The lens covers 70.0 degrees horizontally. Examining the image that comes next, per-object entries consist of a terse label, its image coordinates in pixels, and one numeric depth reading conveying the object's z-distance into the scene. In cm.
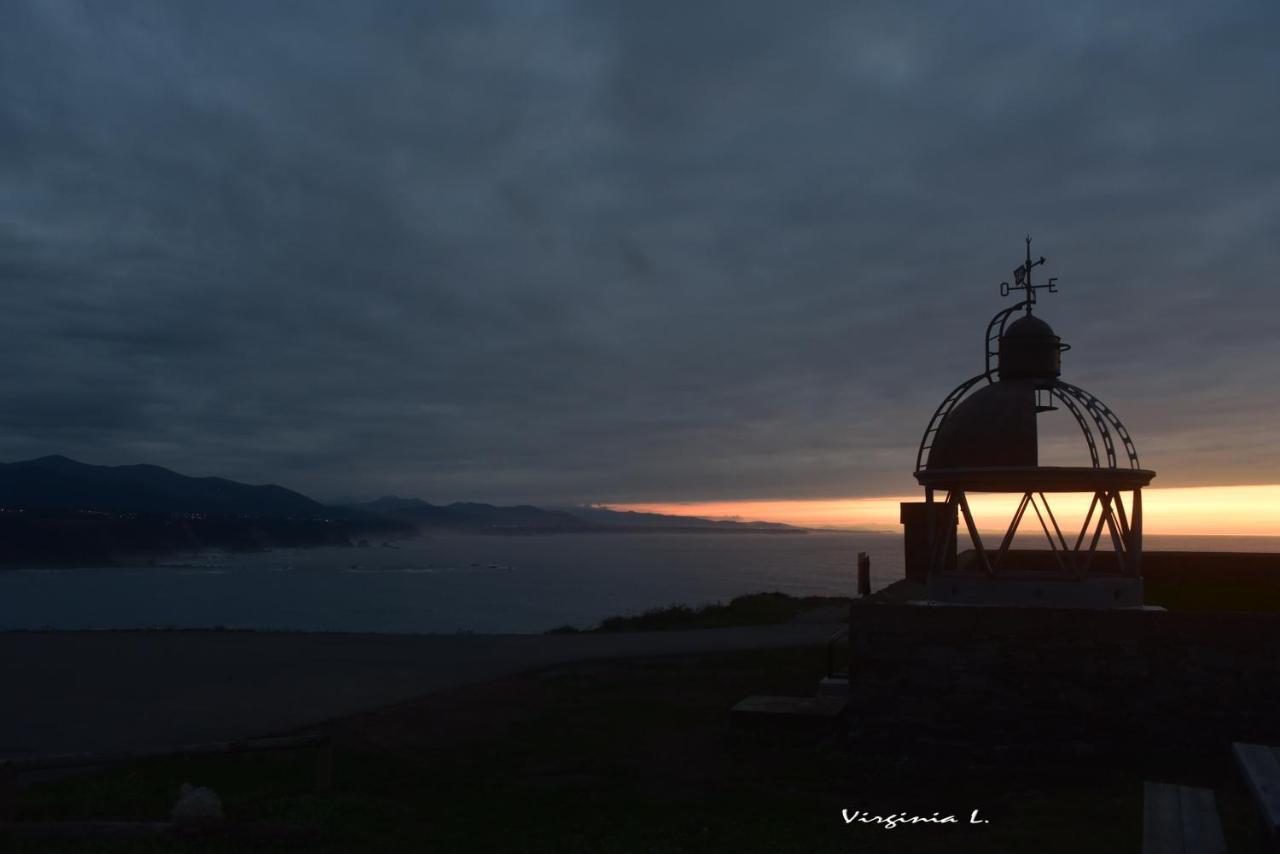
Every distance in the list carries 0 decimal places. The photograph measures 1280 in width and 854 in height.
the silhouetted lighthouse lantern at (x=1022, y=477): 1201
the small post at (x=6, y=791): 783
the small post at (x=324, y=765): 962
